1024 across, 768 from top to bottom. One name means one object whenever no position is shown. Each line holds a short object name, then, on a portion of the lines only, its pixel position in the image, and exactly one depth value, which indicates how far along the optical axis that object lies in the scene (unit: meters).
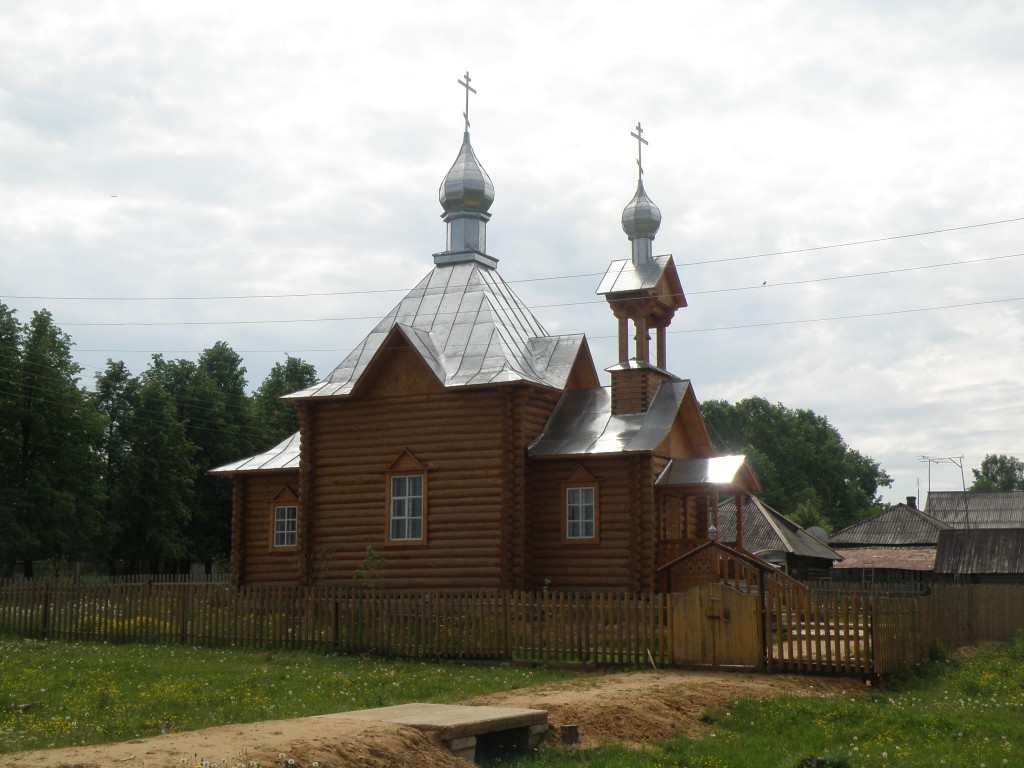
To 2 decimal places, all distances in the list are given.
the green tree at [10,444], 43.69
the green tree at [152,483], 51.97
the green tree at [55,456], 45.19
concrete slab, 10.24
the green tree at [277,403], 63.09
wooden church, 25.34
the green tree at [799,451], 91.75
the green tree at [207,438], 58.47
